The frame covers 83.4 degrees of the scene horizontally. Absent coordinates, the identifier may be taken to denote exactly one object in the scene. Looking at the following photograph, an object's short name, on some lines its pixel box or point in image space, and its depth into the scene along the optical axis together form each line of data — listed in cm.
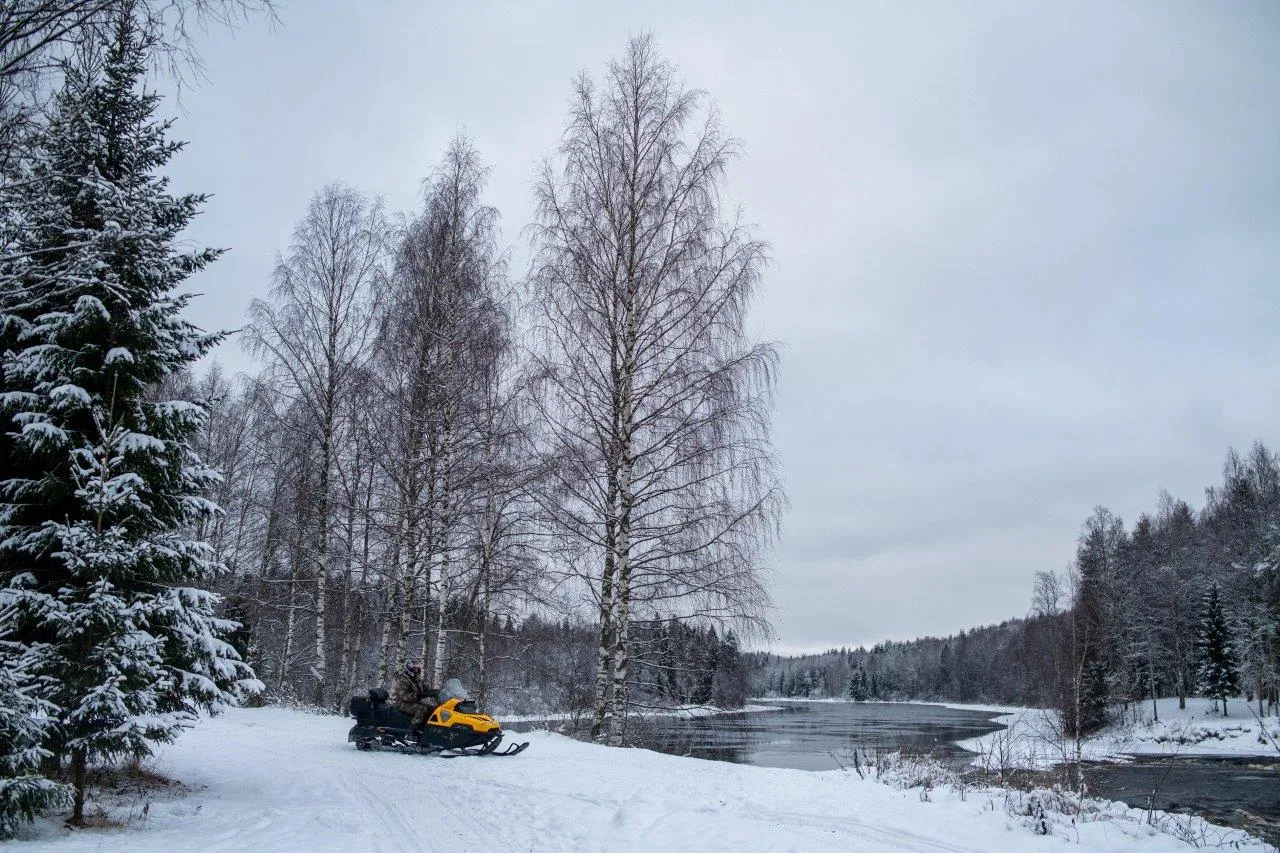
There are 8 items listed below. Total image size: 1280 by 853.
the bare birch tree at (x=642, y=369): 1167
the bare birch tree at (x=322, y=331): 1756
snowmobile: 1084
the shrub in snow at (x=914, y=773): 916
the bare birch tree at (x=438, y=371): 1547
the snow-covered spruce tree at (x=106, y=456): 570
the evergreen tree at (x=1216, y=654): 3762
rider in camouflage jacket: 1146
